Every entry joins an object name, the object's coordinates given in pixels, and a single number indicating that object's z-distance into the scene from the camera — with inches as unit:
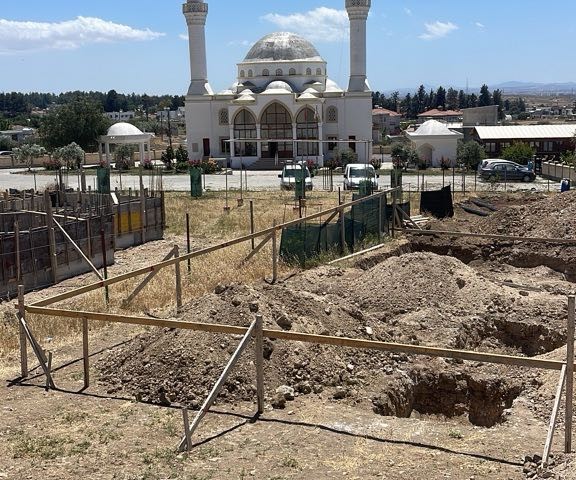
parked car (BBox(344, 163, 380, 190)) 1512.1
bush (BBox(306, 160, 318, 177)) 1981.5
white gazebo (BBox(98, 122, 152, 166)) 2144.4
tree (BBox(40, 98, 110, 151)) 2576.3
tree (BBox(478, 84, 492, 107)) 5929.1
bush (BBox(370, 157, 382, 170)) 2111.0
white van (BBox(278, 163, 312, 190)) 1540.4
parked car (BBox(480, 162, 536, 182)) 1750.7
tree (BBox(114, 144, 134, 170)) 2251.5
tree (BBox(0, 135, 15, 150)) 3299.7
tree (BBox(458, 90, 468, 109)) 6453.7
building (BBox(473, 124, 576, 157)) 2293.3
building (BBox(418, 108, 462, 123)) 4457.7
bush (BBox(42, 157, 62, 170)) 2236.6
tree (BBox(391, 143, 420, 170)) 2162.9
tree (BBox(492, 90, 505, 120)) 5890.8
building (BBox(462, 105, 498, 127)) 3184.1
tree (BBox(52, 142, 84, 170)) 2229.3
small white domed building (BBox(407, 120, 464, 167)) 2185.0
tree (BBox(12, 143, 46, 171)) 2414.4
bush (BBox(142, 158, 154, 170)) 2156.7
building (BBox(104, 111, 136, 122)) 6228.3
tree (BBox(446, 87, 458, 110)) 6466.0
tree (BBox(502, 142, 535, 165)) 2034.9
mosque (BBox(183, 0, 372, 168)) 2294.5
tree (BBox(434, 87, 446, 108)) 6176.2
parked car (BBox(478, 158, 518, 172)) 1790.1
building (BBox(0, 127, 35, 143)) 4119.1
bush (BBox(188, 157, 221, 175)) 2102.2
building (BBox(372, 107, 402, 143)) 4419.3
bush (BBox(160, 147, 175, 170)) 2319.4
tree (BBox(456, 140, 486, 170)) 2054.6
